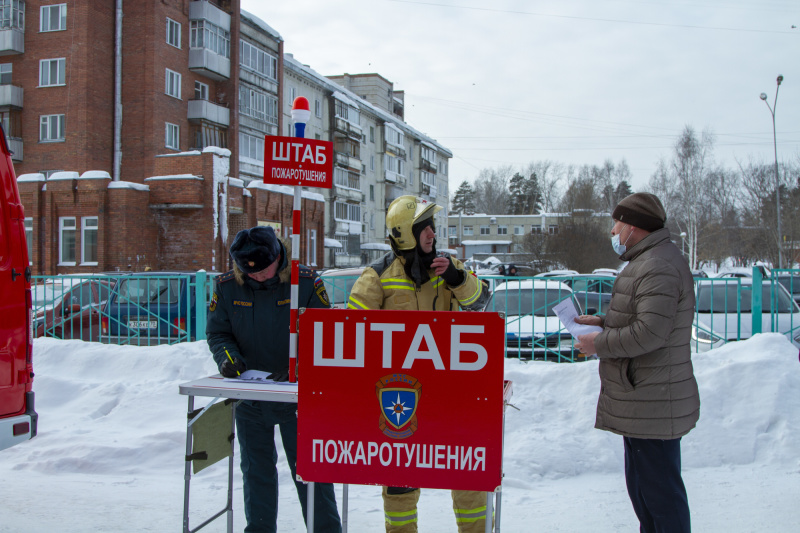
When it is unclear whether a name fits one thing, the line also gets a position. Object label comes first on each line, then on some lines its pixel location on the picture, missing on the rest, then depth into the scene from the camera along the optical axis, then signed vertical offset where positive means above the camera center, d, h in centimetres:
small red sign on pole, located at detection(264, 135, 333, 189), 420 +65
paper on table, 342 -67
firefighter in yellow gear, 322 -15
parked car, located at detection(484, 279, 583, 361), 875 -103
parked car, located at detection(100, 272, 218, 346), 987 -91
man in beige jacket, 294 -56
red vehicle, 412 -48
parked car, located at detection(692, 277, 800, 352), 834 -78
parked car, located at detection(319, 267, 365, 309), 1055 -54
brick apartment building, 2602 +640
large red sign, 254 -59
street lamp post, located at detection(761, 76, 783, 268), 3118 +599
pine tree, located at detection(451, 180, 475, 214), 11206 +1047
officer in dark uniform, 357 -52
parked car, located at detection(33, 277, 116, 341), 1036 -102
